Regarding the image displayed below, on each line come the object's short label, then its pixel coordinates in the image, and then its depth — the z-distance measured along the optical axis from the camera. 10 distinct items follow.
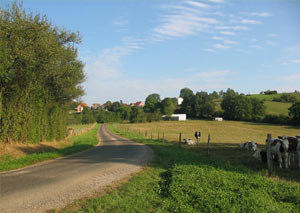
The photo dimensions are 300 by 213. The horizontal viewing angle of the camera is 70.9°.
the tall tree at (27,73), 14.63
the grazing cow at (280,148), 11.11
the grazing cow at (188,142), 25.29
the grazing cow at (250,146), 18.35
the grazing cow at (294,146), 11.45
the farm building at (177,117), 109.00
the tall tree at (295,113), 65.39
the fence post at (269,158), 9.46
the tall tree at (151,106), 135.95
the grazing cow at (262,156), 11.95
